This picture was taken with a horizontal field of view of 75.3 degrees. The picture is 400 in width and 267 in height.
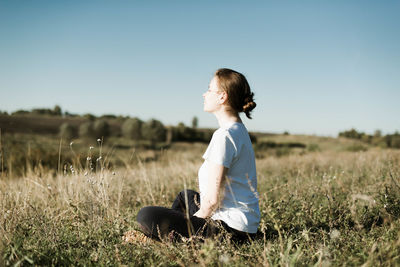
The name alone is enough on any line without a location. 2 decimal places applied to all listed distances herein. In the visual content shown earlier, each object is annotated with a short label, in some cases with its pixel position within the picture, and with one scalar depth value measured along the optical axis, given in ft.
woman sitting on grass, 7.10
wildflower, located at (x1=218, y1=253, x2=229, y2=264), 6.21
